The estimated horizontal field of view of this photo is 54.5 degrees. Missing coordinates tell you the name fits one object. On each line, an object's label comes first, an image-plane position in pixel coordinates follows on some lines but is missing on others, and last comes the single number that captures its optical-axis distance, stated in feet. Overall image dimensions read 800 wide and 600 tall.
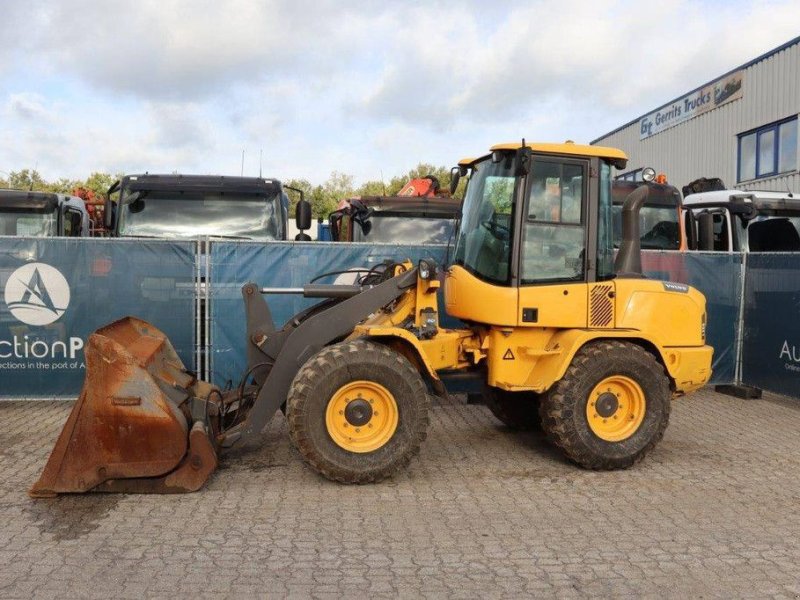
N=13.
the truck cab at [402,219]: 35.96
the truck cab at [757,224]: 40.34
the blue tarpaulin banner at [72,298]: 27.71
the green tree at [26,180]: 128.98
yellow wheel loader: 18.74
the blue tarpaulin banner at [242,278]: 28.63
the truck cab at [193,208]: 32.17
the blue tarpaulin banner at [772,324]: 30.01
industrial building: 65.36
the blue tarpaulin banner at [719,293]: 32.37
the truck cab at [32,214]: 34.60
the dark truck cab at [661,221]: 36.73
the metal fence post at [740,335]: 32.71
